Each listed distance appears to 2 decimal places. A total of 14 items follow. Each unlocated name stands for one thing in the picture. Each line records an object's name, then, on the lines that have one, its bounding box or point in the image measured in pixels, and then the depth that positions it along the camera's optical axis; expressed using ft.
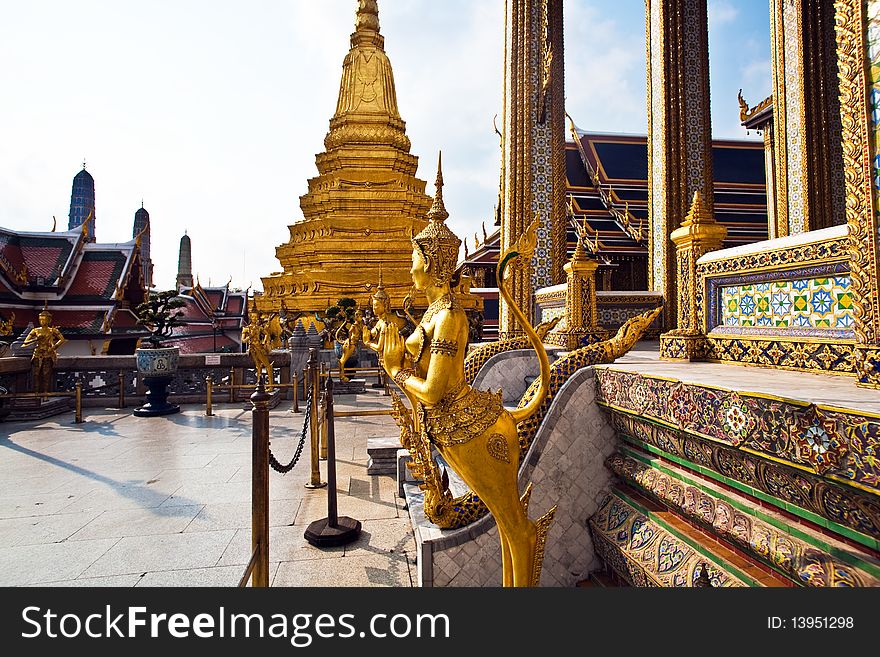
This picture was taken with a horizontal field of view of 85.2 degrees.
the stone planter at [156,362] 30.96
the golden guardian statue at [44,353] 33.94
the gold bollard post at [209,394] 30.96
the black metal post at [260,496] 7.77
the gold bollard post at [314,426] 16.85
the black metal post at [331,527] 12.17
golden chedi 63.77
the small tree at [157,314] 32.78
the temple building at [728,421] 5.60
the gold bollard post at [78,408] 28.40
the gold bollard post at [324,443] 19.88
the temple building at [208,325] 94.27
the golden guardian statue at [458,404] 6.65
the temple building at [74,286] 58.39
